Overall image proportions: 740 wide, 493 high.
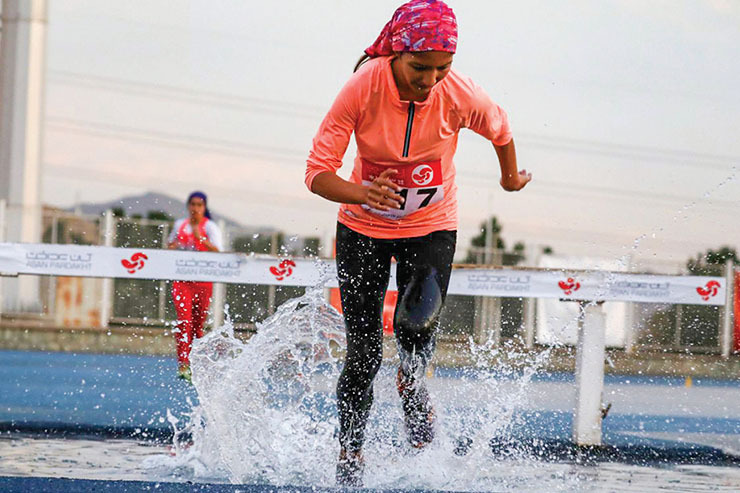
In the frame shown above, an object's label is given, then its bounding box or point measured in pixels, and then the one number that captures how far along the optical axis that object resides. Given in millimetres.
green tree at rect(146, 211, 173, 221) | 51262
